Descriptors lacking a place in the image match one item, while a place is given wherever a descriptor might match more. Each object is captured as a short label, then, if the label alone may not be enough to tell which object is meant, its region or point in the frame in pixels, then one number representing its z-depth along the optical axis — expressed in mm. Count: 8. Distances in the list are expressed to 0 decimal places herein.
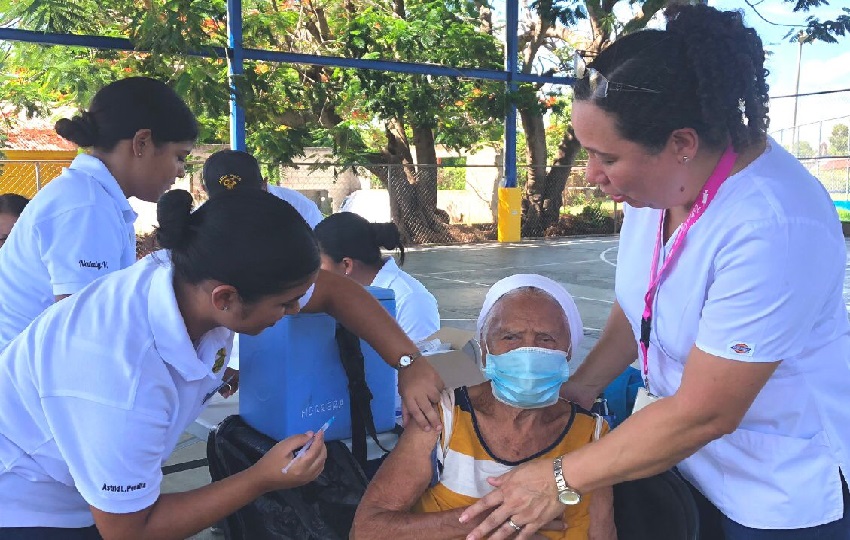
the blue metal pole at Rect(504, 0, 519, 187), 14281
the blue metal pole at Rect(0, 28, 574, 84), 9016
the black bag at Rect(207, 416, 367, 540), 1854
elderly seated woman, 1733
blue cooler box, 1859
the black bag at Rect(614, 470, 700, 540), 1557
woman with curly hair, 1263
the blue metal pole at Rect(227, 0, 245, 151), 10125
